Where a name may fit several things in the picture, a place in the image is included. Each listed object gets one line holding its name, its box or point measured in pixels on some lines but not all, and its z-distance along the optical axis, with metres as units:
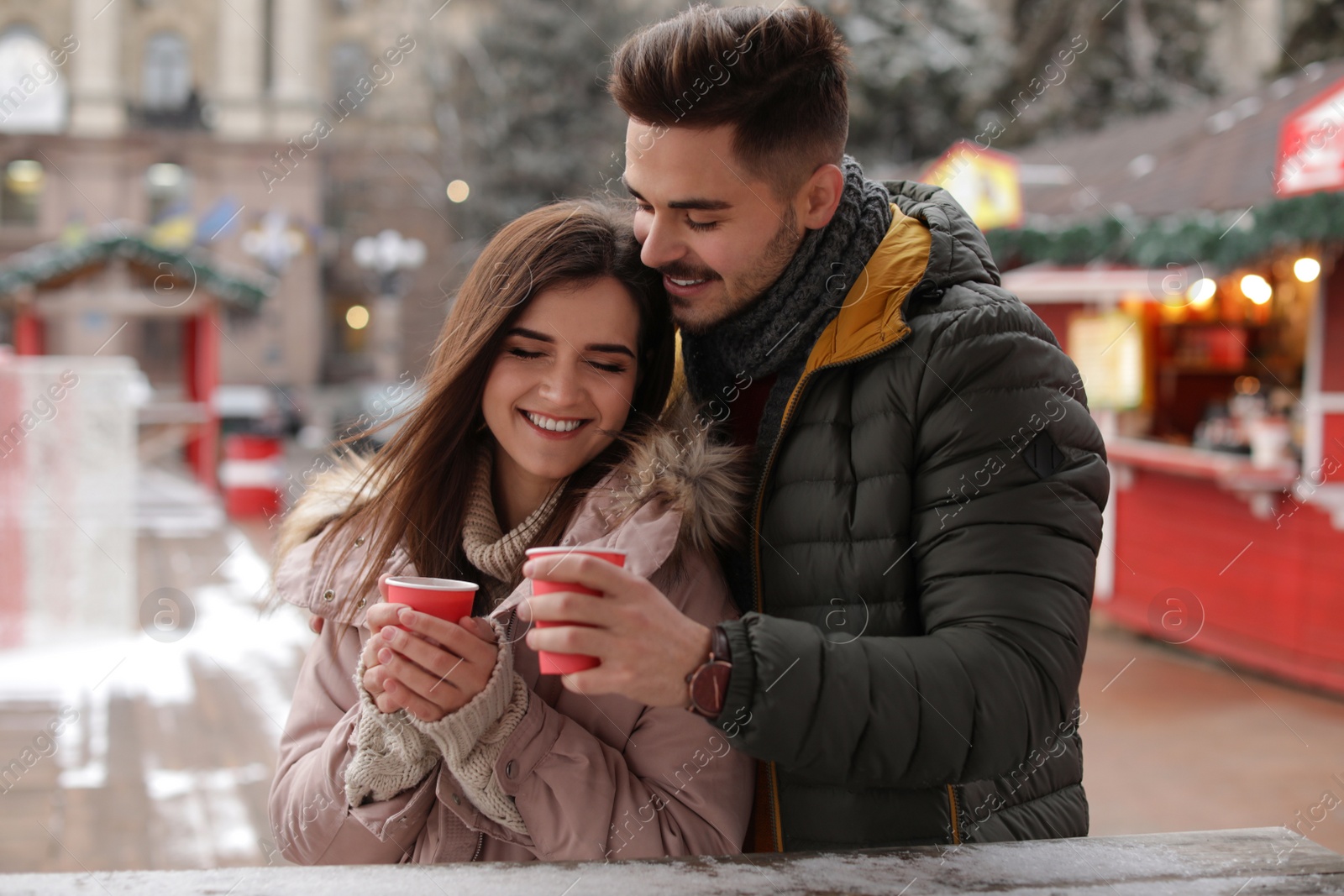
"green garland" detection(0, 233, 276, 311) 13.18
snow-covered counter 1.47
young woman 1.77
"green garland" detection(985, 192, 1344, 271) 6.27
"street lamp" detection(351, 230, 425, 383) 19.13
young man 1.50
